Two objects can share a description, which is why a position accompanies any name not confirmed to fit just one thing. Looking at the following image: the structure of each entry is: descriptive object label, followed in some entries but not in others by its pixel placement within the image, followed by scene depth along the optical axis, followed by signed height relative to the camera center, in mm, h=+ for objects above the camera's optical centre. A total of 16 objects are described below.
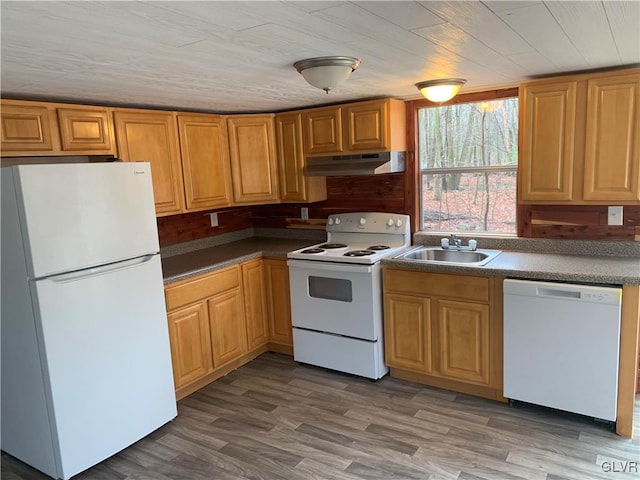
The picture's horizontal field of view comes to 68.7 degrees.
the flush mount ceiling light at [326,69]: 2150 +495
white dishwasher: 2555 -1030
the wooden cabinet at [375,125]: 3461 +357
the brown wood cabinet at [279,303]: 3809 -1018
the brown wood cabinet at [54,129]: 2518 +344
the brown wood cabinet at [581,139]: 2668 +140
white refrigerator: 2256 -641
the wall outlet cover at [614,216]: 2986 -347
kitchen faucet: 3404 -539
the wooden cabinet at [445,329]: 2963 -1054
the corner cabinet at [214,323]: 3188 -1047
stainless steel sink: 3291 -616
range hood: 3496 +76
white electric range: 3316 -892
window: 3367 +22
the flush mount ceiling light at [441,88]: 2891 +508
